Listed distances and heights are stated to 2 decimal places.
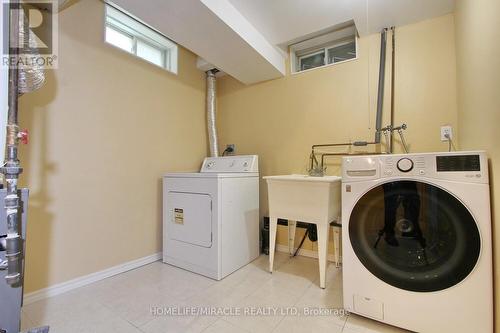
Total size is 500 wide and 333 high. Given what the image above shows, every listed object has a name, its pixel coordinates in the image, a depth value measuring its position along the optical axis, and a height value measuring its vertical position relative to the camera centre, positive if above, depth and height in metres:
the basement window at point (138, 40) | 2.03 +1.30
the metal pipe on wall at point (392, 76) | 1.95 +0.79
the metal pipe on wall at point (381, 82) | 1.96 +0.75
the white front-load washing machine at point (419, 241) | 1.02 -0.37
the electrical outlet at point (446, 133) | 1.74 +0.27
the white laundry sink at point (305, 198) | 1.67 -0.23
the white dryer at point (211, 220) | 1.86 -0.46
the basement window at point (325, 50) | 2.21 +1.24
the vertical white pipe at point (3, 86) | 0.98 +0.37
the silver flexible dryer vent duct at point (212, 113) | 2.76 +0.69
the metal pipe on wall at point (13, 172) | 0.98 -0.02
